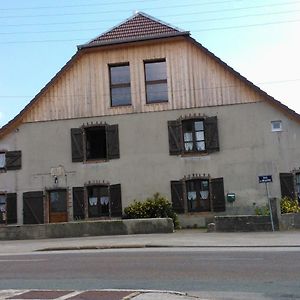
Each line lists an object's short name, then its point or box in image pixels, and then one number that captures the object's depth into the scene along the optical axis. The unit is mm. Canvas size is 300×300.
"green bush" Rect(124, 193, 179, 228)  18553
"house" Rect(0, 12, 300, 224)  19054
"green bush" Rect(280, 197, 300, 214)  17531
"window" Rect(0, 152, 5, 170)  20483
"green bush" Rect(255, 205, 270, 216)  17857
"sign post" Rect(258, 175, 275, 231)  15633
